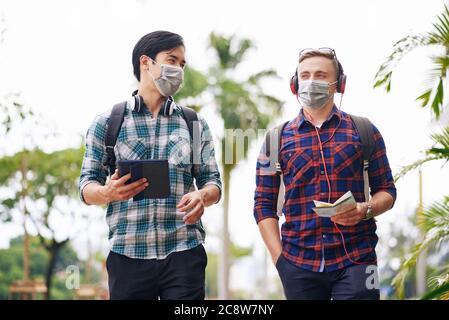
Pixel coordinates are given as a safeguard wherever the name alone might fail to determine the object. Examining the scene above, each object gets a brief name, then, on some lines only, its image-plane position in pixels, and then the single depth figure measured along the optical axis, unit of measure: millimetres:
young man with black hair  3709
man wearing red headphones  3871
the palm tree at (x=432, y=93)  6359
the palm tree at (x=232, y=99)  22962
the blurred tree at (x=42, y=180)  25141
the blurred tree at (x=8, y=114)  10328
